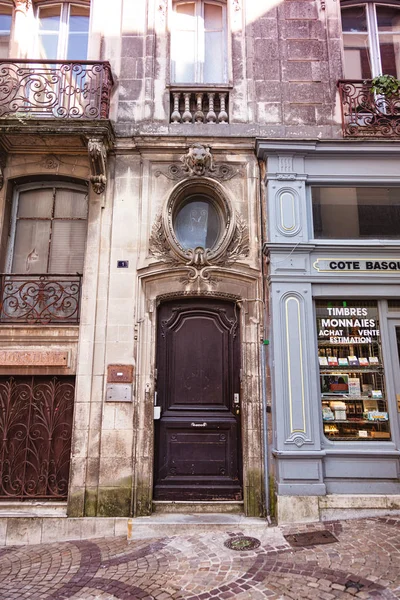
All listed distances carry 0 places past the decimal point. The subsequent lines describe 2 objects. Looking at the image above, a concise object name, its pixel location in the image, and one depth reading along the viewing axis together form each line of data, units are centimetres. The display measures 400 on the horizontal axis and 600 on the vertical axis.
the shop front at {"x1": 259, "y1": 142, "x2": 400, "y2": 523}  560
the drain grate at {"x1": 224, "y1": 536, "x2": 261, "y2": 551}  475
